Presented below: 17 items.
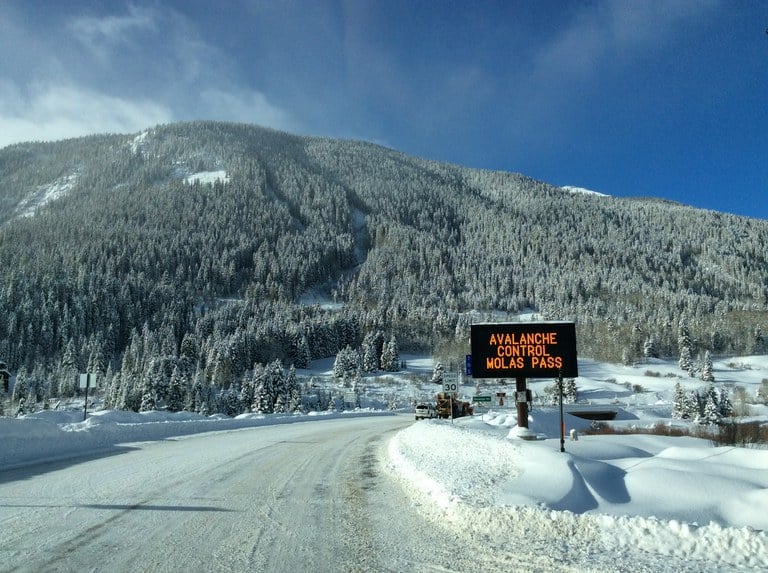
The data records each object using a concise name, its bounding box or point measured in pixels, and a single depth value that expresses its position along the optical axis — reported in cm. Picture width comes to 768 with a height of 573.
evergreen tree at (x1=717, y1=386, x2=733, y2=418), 6681
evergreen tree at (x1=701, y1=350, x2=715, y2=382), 13162
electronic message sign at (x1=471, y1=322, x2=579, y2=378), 2116
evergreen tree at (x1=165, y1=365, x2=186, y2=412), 6967
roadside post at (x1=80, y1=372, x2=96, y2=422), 2640
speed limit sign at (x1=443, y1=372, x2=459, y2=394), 3072
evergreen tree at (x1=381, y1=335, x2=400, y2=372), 14788
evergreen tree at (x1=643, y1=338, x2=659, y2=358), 16200
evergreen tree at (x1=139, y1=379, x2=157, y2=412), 6744
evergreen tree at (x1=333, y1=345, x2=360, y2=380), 13106
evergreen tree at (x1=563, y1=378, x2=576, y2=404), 9894
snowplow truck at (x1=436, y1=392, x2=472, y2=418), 4591
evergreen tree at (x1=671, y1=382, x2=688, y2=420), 6431
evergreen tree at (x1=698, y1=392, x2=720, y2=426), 5165
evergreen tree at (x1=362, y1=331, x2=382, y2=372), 14550
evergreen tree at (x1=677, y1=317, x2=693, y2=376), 14825
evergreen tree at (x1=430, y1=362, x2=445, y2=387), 12775
